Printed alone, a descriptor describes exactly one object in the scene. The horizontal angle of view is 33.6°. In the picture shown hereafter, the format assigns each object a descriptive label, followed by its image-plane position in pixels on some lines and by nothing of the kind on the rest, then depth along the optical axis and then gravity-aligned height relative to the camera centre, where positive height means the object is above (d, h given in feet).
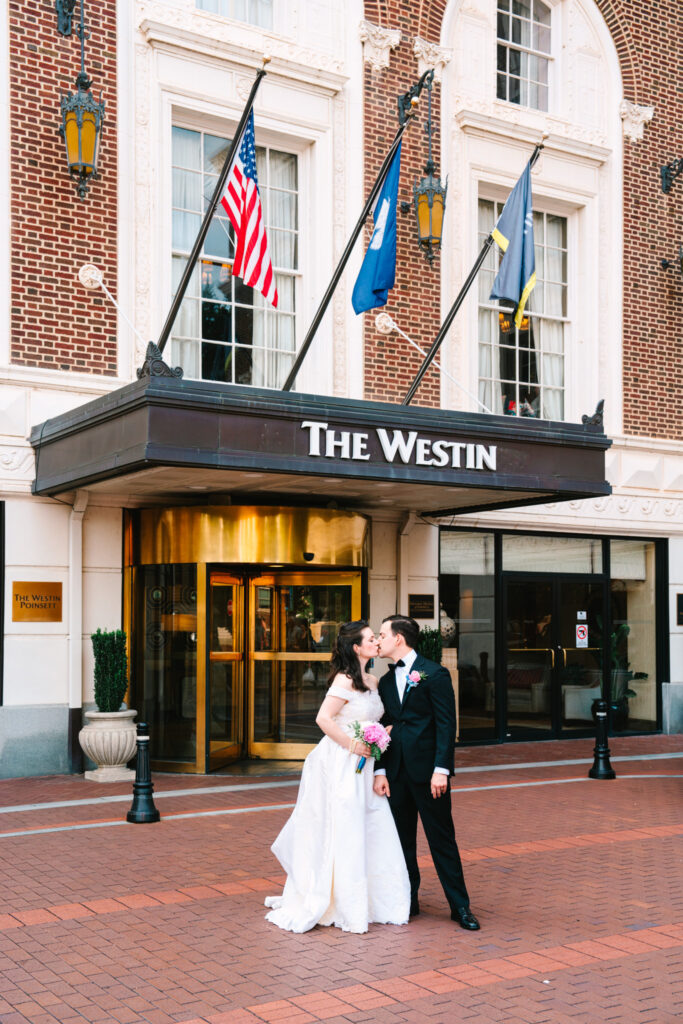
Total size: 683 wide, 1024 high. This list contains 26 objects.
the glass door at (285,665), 42.75 -2.94
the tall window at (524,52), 53.72 +25.76
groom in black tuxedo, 22.43 -3.34
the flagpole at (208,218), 34.73 +11.47
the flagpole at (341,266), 37.76 +10.74
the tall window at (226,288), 44.09 +11.96
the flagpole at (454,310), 42.14 +10.41
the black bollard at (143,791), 31.86 -5.77
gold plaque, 39.42 -0.52
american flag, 36.32 +11.82
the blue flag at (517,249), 41.73 +12.51
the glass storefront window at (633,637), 55.88 -2.46
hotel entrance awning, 32.32 +4.32
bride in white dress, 22.04 -4.86
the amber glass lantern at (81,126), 39.40 +16.08
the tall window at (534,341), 52.31 +11.70
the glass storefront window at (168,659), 40.93 -2.64
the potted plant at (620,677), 55.57 -4.45
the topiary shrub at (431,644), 45.47 -2.31
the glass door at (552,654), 52.11 -3.13
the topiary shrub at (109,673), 38.99 -2.95
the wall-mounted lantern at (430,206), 47.34 +16.04
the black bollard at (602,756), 41.06 -6.17
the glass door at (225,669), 41.29 -3.01
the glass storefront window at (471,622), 50.49 -1.57
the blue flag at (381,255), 39.24 +11.56
